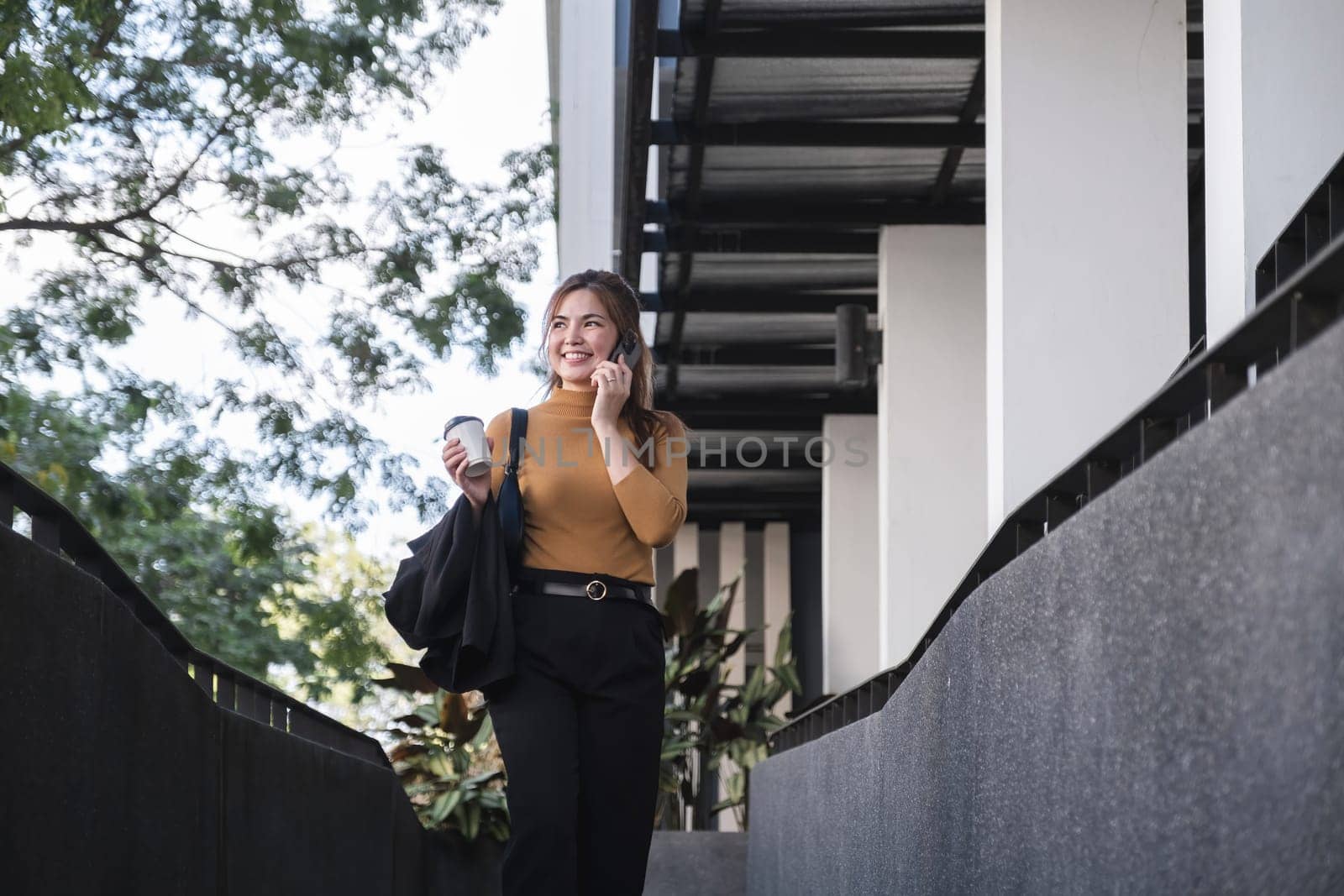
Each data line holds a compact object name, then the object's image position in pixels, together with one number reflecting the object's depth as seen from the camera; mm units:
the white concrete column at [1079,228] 5594
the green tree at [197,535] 12609
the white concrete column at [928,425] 9289
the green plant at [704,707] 12672
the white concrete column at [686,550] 17906
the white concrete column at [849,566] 13055
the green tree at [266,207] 13445
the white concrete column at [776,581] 17938
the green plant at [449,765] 10383
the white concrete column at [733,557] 18188
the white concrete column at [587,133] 13414
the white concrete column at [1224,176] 3732
